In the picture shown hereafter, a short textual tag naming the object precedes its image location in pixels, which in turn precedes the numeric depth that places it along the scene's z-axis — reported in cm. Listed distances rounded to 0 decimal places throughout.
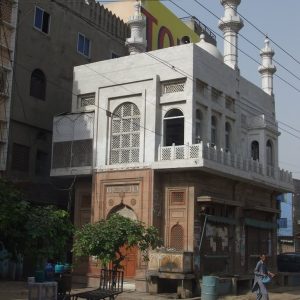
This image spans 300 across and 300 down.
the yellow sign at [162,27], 3229
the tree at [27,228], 948
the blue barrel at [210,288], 1862
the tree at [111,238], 1761
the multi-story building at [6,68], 2439
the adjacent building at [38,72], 2498
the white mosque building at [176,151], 2200
